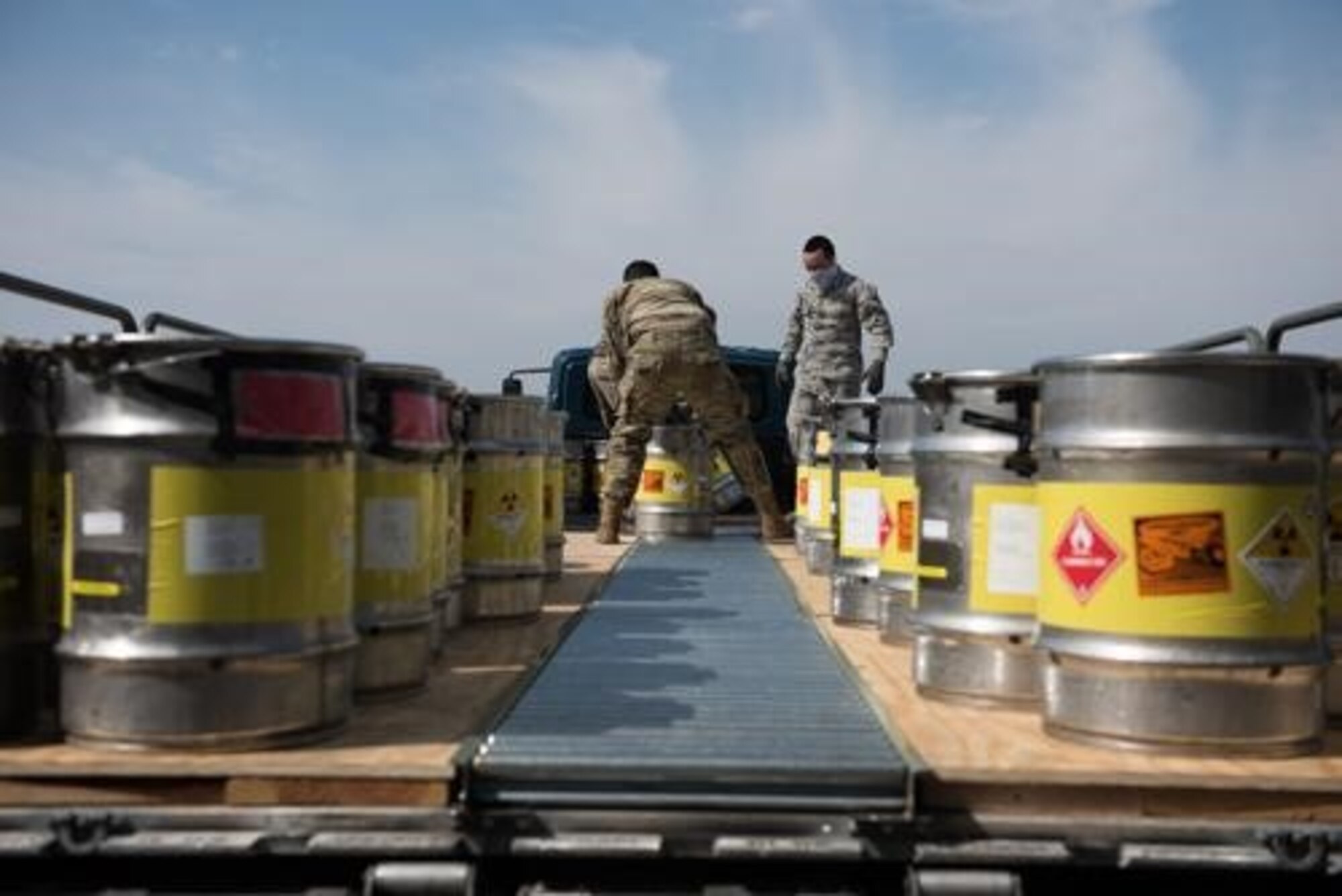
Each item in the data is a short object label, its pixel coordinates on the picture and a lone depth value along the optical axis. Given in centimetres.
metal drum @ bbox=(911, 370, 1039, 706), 338
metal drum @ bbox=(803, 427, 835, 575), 677
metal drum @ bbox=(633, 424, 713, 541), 915
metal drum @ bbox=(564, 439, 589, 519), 1252
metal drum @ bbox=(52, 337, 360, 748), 272
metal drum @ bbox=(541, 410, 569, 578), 610
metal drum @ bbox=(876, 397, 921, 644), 426
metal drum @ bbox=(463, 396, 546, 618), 486
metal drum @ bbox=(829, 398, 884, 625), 489
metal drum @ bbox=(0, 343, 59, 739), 287
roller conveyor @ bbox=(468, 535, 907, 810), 248
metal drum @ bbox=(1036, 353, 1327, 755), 279
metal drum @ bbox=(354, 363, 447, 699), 342
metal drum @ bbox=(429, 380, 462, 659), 400
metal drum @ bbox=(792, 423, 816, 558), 752
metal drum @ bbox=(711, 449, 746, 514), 1180
